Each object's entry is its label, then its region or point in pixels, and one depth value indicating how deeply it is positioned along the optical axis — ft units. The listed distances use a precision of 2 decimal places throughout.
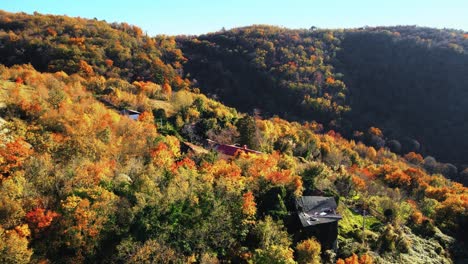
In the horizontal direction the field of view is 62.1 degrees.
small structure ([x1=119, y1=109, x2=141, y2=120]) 301.22
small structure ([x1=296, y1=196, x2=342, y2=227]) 181.85
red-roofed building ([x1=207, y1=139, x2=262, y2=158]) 267.80
